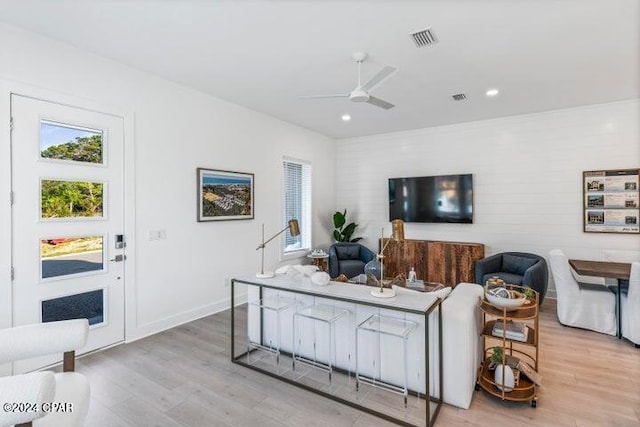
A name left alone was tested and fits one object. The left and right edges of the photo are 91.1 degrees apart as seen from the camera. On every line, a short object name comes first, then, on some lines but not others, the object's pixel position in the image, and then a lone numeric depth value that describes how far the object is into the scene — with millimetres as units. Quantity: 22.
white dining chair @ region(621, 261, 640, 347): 3160
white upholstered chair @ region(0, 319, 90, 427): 1208
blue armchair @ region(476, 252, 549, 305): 4109
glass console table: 2221
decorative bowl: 2285
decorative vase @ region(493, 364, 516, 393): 2283
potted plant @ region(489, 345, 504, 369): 2396
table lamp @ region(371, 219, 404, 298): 2285
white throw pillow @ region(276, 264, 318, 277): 3088
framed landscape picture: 4164
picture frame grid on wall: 4387
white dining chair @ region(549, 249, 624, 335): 3516
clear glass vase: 4641
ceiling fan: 2773
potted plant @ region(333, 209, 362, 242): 6383
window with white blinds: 5750
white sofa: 2214
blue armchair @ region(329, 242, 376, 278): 5484
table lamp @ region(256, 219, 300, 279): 2853
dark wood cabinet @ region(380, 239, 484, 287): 5152
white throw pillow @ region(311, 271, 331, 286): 2662
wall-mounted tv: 5441
